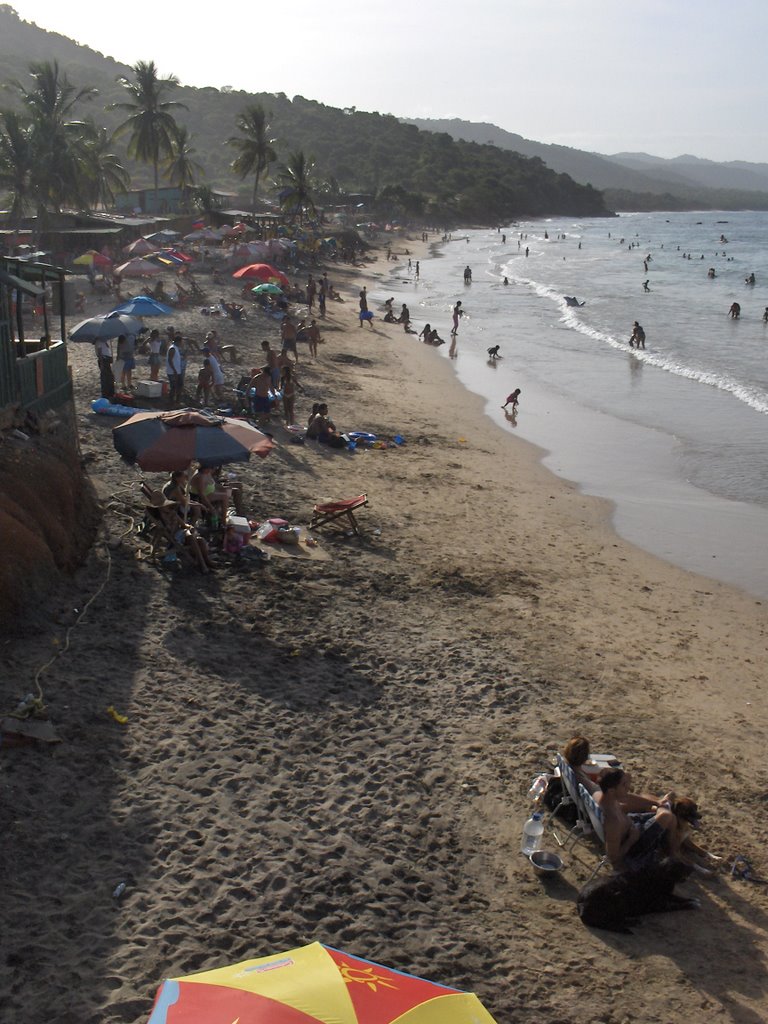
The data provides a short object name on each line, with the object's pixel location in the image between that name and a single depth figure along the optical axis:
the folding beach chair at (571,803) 6.39
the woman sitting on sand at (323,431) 15.95
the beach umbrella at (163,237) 40.57
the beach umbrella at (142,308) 19.06
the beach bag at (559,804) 6.54
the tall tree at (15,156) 35.28
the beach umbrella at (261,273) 28.11
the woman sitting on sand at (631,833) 5.93
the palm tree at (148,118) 53.53
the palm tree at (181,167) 58.56
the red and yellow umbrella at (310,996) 3.62
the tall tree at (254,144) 59.19
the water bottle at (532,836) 6.20
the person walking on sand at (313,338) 23.53
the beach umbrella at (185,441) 9.70
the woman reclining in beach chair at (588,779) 6.33
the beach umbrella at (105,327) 16.75
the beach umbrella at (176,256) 32.72
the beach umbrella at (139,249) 32.22
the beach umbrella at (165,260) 31.61
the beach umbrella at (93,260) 30.52
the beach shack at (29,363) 9.65
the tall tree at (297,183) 61.50
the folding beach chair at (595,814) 6.12
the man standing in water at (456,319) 31.78
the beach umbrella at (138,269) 27.69
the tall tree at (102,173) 45.16
